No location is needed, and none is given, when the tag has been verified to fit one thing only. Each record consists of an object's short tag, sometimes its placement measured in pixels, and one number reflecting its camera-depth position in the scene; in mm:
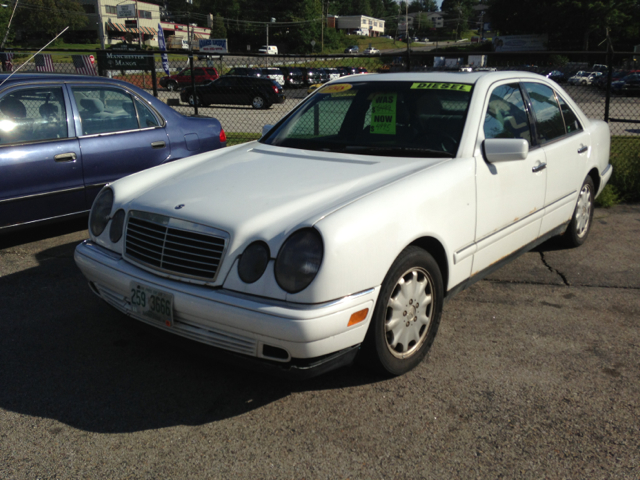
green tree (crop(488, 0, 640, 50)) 70062
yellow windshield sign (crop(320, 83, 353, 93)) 4273
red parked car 32500
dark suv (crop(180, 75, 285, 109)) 23484
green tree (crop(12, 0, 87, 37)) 77625
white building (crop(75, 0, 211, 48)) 86969
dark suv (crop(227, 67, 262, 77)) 29197
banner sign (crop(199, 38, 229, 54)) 57594
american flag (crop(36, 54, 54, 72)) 13250
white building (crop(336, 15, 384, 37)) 146625
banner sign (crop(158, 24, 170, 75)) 28831
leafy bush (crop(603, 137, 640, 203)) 7203
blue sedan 4918
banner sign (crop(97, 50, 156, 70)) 10156
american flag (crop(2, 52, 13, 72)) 10840
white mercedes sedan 2549
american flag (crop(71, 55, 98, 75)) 13555
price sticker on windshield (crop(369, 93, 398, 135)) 3828
